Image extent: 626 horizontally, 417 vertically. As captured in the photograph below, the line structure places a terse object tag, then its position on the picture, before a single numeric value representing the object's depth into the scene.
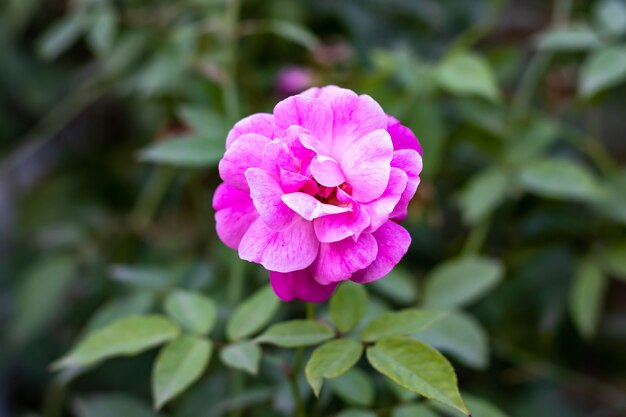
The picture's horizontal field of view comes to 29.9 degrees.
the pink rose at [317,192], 0.32
